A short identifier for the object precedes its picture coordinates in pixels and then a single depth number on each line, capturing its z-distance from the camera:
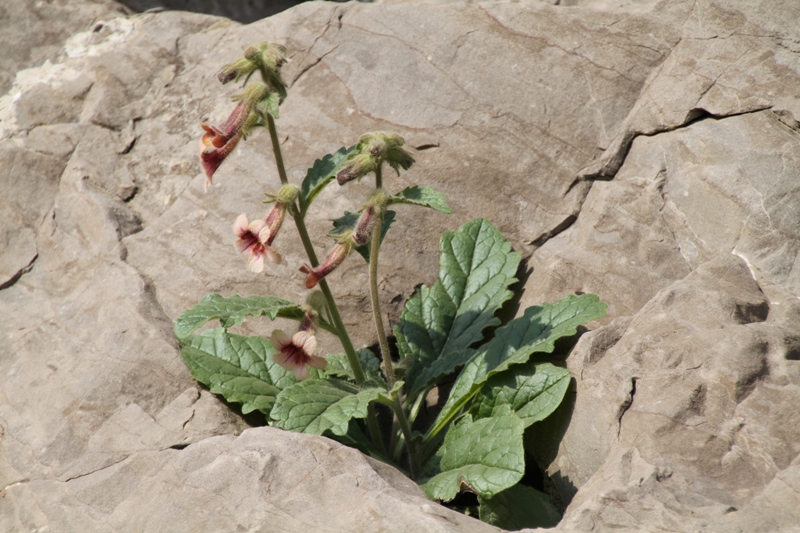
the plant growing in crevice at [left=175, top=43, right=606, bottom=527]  6.05
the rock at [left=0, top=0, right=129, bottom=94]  10.37
